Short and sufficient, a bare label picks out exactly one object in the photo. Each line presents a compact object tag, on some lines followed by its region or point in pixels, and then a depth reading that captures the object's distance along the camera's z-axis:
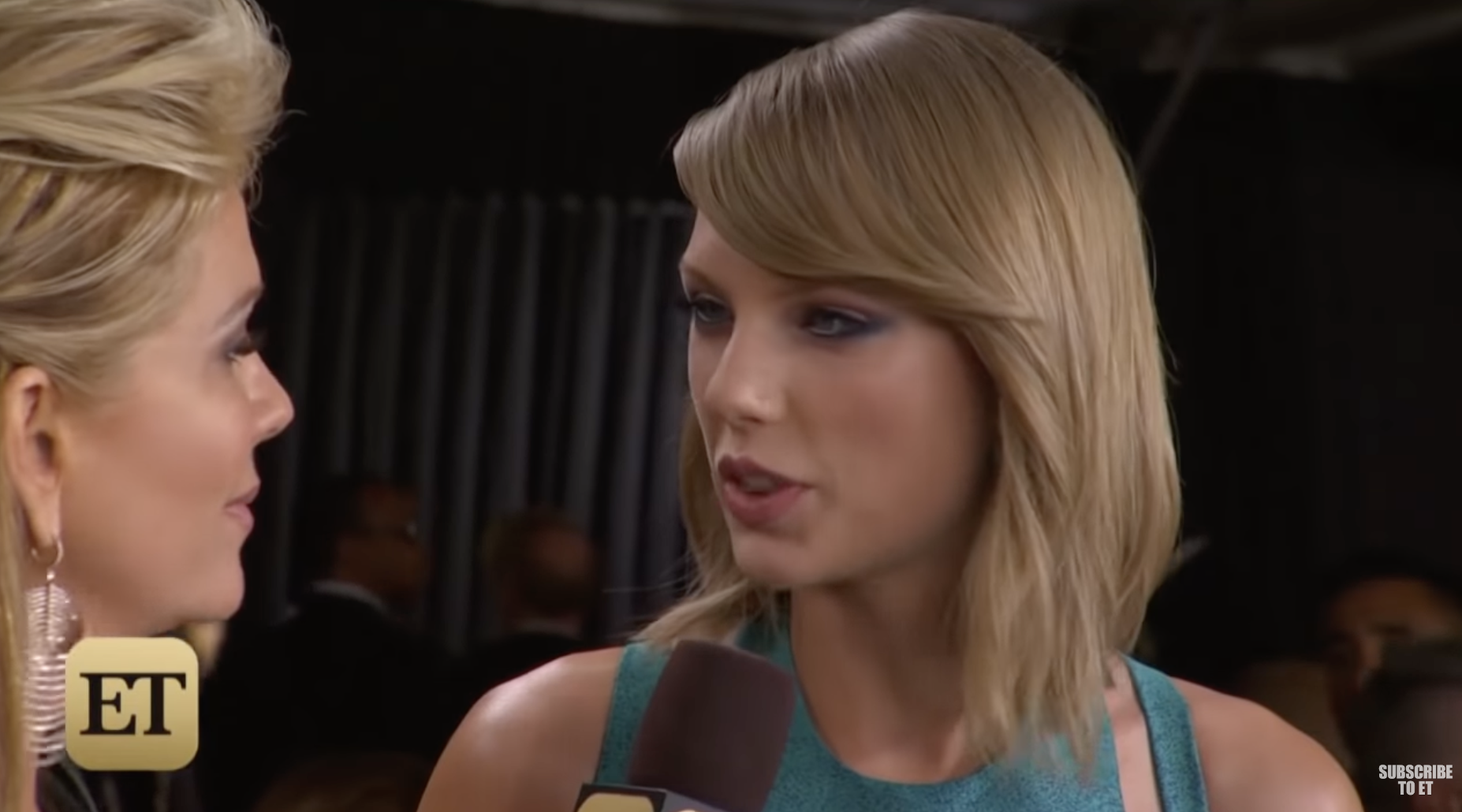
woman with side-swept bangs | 2.27
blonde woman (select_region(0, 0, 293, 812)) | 2.19
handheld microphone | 2.16
